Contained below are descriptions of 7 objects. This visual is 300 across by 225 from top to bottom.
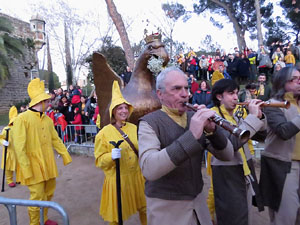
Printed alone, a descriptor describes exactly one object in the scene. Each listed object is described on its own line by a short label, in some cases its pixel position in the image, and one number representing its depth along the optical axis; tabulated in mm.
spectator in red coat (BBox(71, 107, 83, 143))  7736
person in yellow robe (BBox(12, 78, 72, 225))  3262
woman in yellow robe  2727
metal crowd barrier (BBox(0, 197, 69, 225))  1435
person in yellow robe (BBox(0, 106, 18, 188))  5293
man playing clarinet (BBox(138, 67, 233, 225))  1594
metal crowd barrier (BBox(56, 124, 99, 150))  7422
